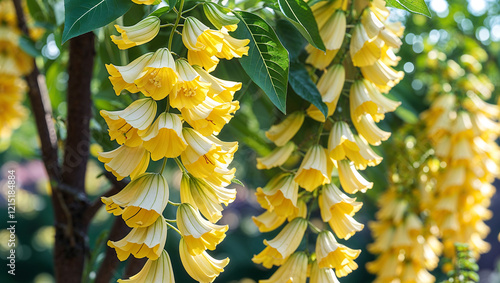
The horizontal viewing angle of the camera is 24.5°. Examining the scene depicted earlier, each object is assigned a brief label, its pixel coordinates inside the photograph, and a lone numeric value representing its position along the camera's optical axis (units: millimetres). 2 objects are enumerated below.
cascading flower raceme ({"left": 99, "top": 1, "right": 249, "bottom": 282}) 1028
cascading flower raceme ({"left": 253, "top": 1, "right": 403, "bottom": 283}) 1157
